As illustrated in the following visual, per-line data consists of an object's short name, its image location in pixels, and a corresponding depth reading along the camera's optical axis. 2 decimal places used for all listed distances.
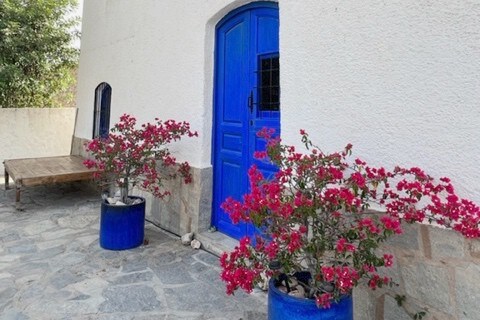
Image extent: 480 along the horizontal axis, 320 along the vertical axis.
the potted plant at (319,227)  1.58
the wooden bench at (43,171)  4.98
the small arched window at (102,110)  6.46
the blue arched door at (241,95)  3.16
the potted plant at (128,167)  3.62
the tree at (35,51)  7.29
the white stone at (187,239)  3.73
